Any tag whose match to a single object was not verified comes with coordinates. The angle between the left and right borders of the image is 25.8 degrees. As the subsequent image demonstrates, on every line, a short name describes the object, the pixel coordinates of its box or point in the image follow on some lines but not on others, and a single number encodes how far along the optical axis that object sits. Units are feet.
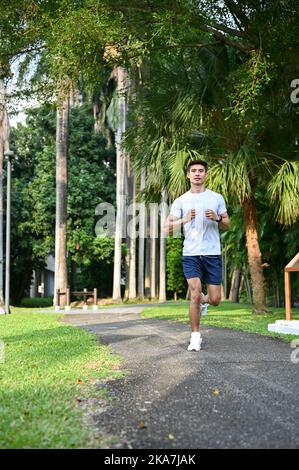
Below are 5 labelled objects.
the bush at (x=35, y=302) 120.98
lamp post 66.43
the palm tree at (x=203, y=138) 43.52
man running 21.89
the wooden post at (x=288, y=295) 33.73
